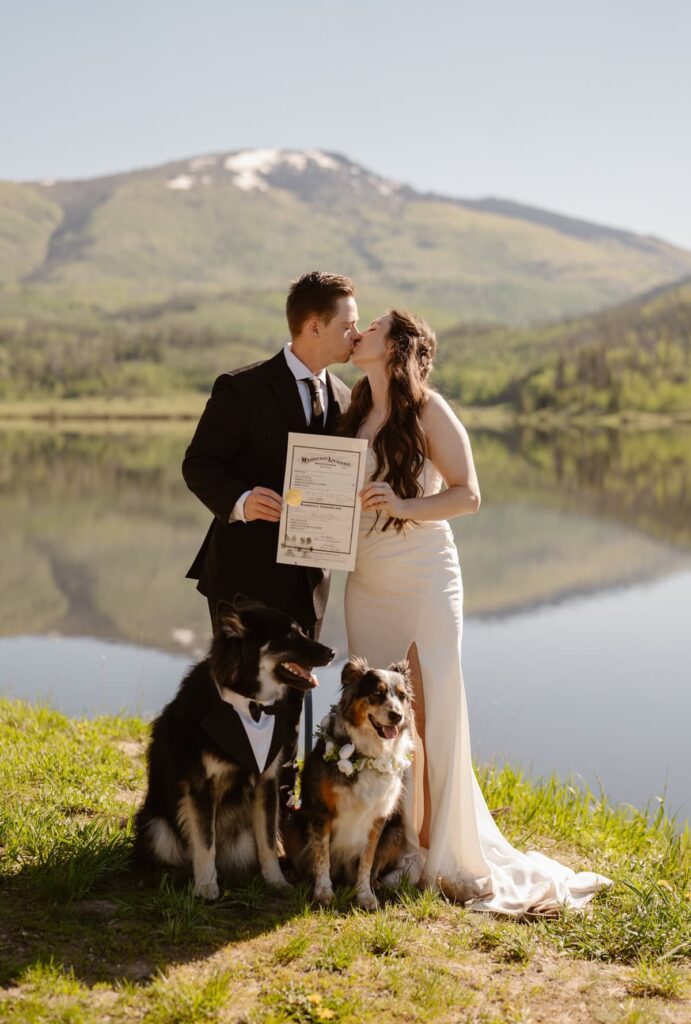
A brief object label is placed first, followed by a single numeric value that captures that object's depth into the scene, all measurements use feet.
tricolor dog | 17.54
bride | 19.02
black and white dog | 17.26
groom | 19.22
